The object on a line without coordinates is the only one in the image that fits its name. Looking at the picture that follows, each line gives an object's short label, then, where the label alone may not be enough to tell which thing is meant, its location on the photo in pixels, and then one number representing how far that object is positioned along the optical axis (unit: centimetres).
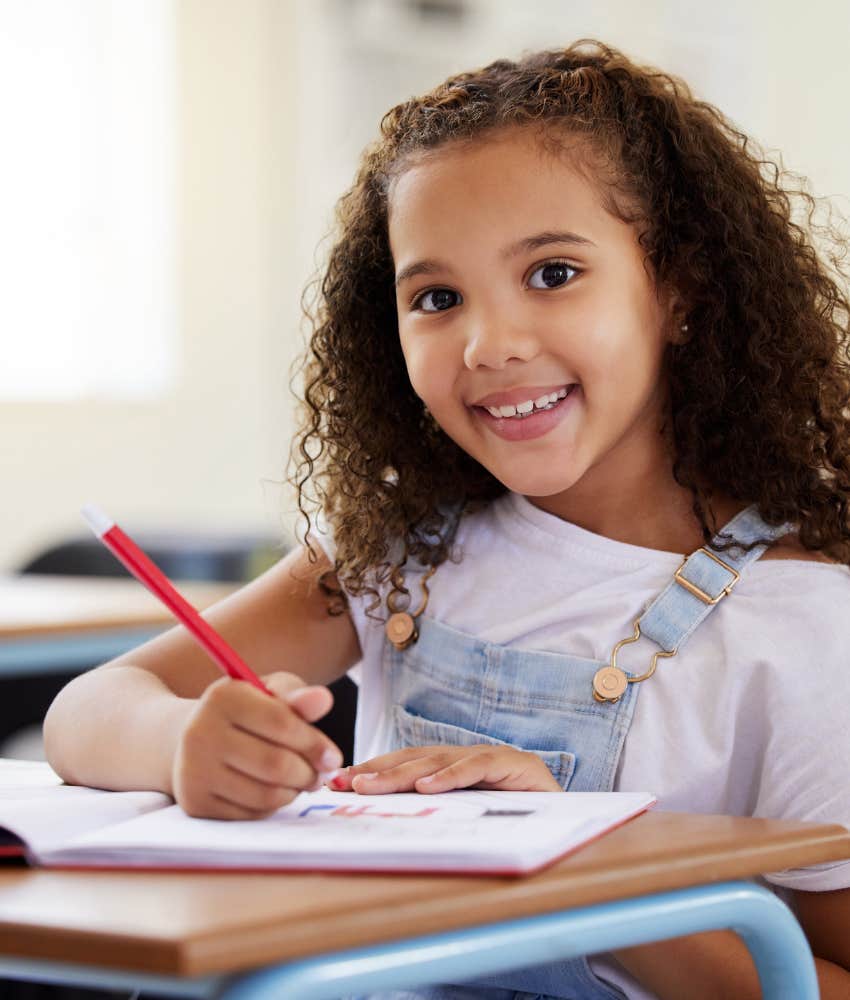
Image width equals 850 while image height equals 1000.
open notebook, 81
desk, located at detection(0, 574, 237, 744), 155
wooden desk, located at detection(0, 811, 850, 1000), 74
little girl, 105
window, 461
